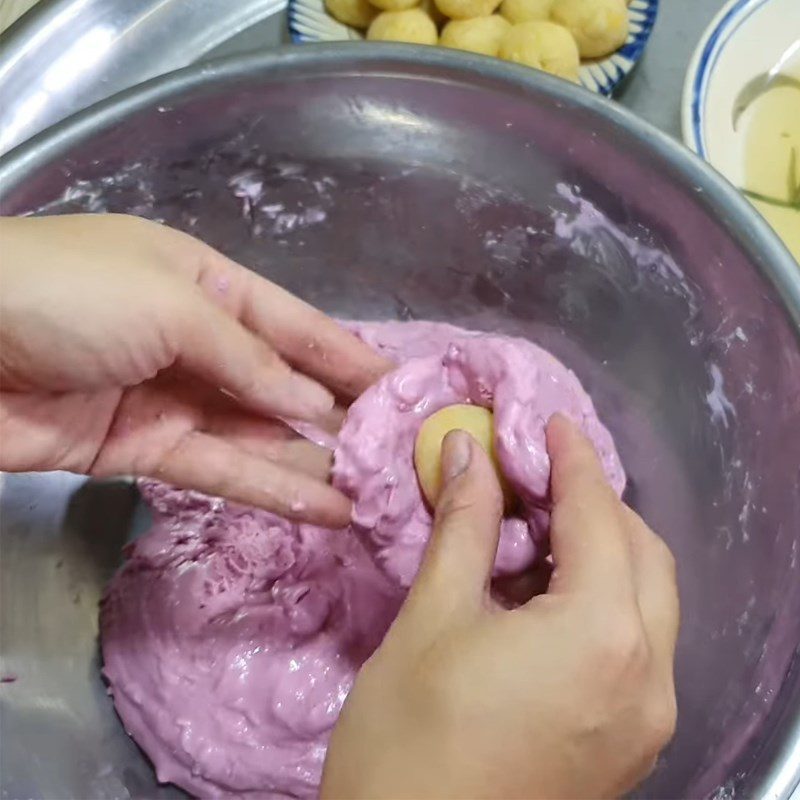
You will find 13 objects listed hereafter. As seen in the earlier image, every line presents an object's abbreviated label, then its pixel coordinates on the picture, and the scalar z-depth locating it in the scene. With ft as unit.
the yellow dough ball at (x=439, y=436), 2.43
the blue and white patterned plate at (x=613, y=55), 3.34
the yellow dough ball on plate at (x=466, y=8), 3.32
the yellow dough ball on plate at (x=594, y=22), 3.22
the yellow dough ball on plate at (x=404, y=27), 3.29
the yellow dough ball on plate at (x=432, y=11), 3.48
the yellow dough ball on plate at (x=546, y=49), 3.13
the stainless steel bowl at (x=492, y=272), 2.29
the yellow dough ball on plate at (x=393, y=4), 3.32
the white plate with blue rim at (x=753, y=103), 3.16
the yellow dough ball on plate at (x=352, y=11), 3.46
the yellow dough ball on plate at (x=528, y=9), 3.36
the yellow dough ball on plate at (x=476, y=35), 3.32
